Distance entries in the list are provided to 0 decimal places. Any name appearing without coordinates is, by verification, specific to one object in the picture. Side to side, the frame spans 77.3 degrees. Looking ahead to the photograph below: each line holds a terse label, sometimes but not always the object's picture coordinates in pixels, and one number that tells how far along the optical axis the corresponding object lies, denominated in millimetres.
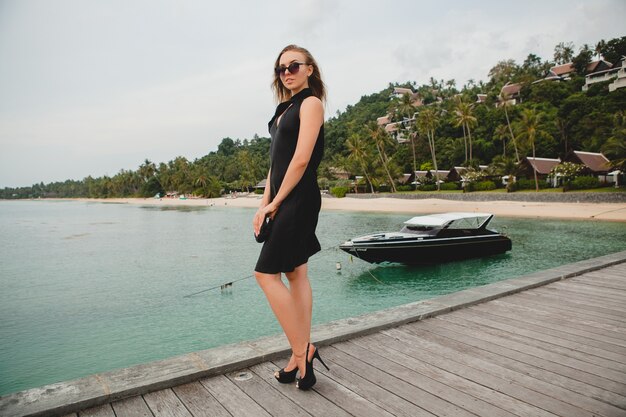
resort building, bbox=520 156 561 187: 46700
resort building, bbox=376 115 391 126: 107575
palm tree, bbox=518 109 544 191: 46372
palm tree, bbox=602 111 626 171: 34281
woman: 2525
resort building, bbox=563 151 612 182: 43312
